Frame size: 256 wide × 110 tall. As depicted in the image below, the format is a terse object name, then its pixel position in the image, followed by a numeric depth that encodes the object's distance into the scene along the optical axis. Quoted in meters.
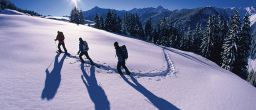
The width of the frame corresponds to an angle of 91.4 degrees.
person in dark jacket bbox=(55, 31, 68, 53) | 9.18
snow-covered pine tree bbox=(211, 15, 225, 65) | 32.87
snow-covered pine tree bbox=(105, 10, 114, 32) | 48.75
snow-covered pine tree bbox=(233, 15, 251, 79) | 23.33
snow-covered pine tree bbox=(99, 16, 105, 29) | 51.16
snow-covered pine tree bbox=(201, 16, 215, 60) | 32.46
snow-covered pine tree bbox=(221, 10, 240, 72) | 23.30
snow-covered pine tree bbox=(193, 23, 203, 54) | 41.45
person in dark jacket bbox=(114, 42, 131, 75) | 7.11
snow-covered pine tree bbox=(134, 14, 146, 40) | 56.49
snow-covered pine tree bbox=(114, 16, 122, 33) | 50.20
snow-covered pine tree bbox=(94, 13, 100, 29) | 53.15
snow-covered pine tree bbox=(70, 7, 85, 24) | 51.27
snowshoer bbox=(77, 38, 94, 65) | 7.98
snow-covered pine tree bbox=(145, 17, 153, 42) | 60.75
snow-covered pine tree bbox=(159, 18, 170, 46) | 52.11
